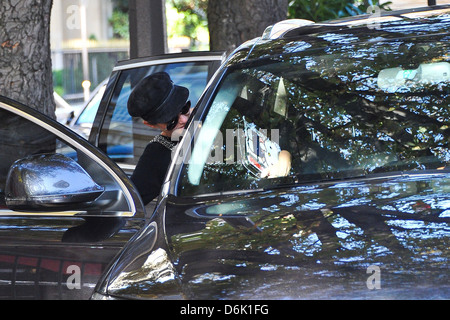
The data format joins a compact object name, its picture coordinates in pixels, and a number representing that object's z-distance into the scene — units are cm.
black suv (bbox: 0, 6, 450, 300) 456
